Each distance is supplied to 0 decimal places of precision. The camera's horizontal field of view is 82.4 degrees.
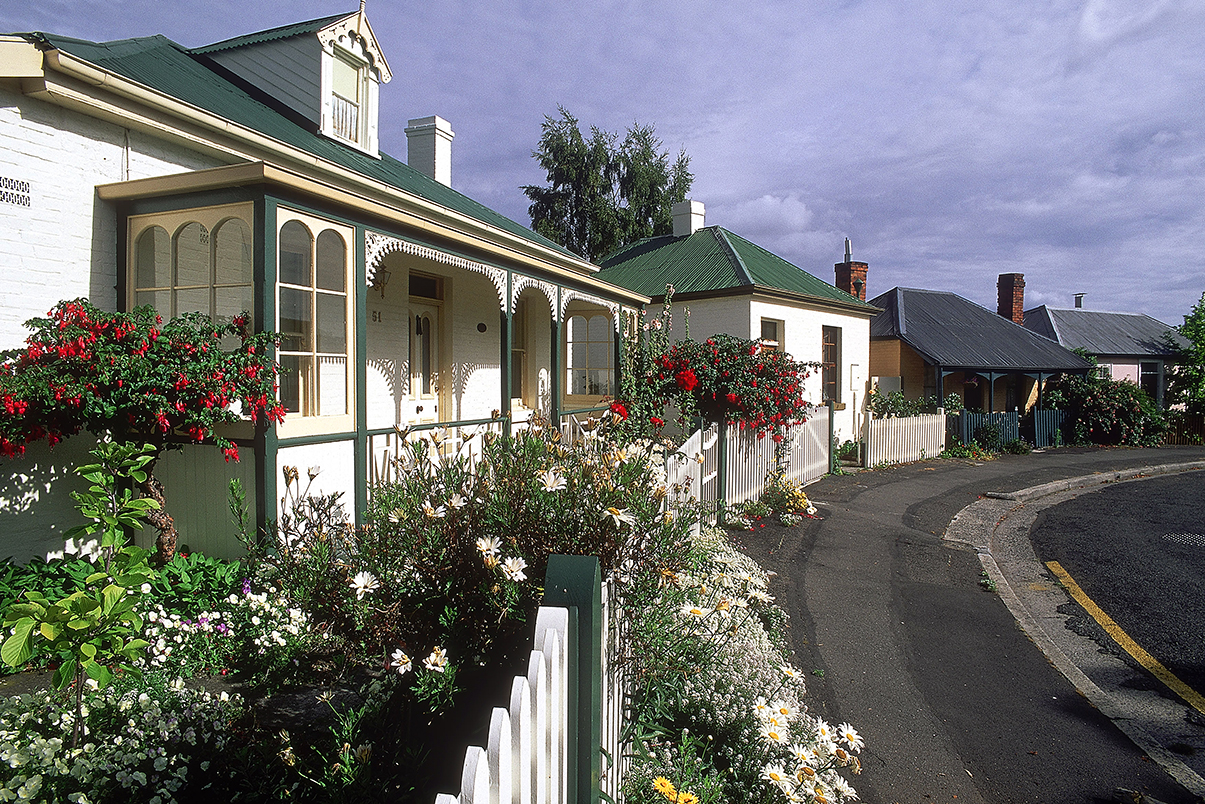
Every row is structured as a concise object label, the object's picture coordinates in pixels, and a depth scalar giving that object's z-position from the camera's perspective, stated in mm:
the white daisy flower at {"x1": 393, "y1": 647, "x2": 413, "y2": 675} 2480
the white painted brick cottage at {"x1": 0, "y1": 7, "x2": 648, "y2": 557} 5293
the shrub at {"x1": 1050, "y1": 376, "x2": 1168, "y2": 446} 22625
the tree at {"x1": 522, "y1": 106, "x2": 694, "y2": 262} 34125
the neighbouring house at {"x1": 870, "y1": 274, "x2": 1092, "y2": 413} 22453
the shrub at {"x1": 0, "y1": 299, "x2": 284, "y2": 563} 4668
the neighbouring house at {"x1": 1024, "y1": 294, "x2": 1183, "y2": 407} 30375
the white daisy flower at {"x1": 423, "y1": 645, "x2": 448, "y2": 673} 2432
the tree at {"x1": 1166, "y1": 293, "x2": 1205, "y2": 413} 26078
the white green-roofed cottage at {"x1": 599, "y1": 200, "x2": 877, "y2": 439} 16156
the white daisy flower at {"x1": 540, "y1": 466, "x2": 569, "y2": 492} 2703
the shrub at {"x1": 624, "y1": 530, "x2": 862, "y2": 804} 2971
